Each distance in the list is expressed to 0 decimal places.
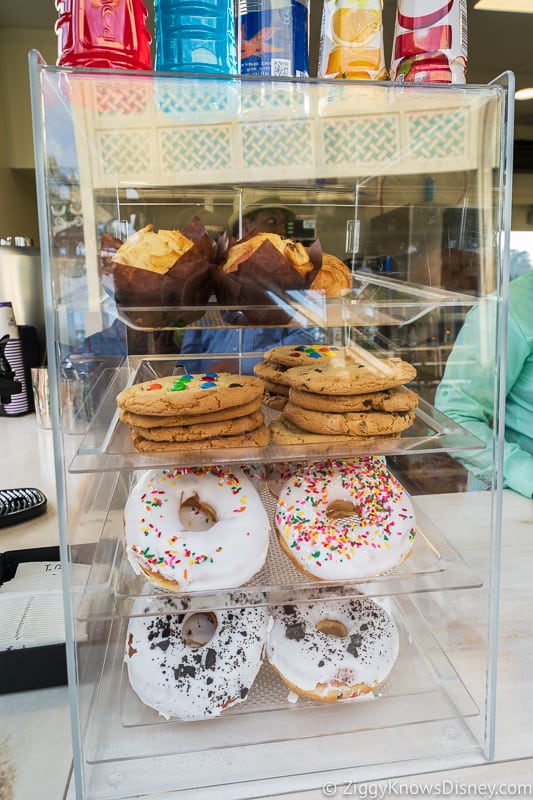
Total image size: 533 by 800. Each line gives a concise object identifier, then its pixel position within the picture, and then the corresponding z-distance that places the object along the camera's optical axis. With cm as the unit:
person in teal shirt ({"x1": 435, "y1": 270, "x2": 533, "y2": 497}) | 82
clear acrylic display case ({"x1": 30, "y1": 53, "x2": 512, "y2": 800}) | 72
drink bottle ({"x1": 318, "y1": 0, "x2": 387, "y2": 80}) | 78
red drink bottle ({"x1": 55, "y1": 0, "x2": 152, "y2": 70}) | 72
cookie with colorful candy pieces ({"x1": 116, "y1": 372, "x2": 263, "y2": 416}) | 80
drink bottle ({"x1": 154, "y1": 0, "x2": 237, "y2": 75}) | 75
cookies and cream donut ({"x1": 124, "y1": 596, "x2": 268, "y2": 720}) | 84
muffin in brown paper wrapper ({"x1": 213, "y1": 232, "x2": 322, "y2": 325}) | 80
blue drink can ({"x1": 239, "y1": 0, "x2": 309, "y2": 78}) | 76
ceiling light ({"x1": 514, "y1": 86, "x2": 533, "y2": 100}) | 403
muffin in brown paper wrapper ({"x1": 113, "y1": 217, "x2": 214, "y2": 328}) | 77
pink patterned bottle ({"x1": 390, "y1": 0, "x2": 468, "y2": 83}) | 79
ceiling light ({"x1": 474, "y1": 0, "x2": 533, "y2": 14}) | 282
